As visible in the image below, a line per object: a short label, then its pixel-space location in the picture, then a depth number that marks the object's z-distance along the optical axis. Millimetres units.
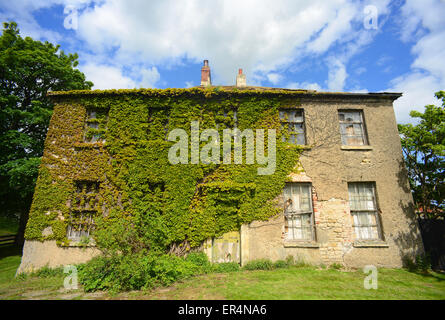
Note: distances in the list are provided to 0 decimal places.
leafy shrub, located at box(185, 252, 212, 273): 7277
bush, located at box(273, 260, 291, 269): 7430
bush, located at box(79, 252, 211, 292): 5762
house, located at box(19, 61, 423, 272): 7840
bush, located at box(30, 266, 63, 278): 7484
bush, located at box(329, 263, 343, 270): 7504
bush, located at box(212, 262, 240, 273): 7324
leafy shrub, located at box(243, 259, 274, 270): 7387
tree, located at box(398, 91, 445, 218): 8320
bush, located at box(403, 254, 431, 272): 7425
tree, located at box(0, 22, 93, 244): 10328
